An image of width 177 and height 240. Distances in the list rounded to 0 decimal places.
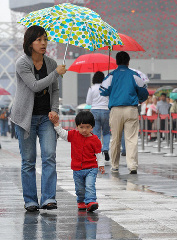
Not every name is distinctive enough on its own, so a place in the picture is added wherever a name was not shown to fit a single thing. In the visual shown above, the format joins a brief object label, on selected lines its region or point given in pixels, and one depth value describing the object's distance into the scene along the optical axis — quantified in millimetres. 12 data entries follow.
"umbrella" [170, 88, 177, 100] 28148
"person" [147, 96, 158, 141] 25250
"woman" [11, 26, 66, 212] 6914
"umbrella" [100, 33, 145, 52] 12969
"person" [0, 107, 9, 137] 39875
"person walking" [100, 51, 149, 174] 11180
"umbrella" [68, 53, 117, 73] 15984
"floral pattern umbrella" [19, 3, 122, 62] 7641
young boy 7008
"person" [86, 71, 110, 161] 14234
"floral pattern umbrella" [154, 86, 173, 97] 34412
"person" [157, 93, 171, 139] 24634
